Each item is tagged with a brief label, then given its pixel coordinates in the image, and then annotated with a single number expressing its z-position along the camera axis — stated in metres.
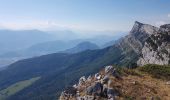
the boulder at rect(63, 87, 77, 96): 21.52
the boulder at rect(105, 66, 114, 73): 22.71
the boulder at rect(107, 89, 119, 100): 19.41
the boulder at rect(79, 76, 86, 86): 22.98
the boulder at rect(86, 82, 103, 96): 19.87
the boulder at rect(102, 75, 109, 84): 21.09
